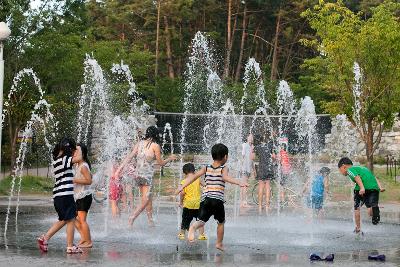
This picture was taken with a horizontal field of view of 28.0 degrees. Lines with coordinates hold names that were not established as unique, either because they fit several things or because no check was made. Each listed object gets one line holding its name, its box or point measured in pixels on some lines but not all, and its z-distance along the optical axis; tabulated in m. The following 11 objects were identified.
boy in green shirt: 11.98
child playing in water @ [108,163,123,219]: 14.03
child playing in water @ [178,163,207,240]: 11.19
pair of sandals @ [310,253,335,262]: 8.86
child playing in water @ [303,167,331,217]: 14.73
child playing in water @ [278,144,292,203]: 18.94
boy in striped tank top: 9.85
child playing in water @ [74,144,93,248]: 9.60
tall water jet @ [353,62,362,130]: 25.19
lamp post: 13.80
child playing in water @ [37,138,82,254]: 9.27
